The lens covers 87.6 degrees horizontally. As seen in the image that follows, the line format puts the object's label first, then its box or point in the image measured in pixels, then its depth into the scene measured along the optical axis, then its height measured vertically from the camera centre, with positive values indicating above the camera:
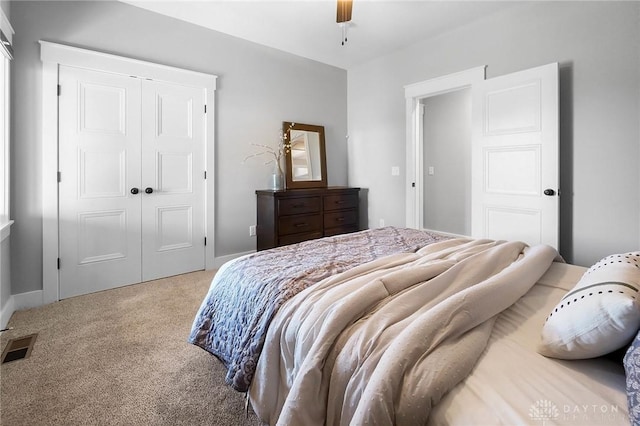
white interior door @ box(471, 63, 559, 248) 2.88 +0.50
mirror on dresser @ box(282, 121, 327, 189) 4.19 +0.71
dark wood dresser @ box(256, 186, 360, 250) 3.73 -0.04
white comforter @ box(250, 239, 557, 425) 0.78 -0.36
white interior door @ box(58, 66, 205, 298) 2.86 +0.30
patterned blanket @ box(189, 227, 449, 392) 1.26 -0.33
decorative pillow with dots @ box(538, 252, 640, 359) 0.79 -0.27
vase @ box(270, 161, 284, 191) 3.97 +0.39
